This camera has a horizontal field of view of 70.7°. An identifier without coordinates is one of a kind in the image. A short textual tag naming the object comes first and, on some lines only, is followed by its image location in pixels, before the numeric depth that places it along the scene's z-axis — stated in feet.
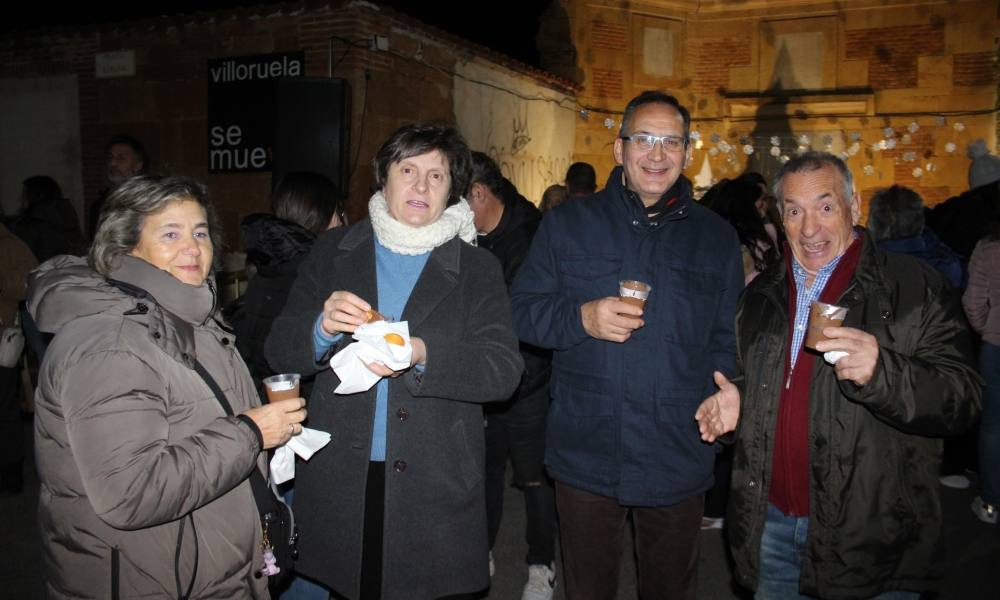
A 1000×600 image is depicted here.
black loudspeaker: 28.04
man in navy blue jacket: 9.07
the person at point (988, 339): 16.39
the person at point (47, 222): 20.92
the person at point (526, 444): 13.35
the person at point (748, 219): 15.31
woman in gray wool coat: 8.25
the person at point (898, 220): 15.85
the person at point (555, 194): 25.54
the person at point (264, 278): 11.06
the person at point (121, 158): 19.92
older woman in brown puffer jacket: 6.37
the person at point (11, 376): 17.15
